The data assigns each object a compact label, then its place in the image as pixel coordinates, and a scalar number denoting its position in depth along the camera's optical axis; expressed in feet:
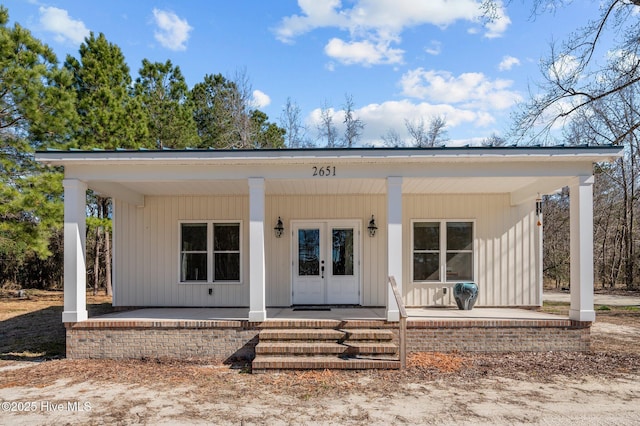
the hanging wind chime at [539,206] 28.82
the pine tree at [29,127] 39.75
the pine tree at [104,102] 45.88
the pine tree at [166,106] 53.72
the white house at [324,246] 29.76
